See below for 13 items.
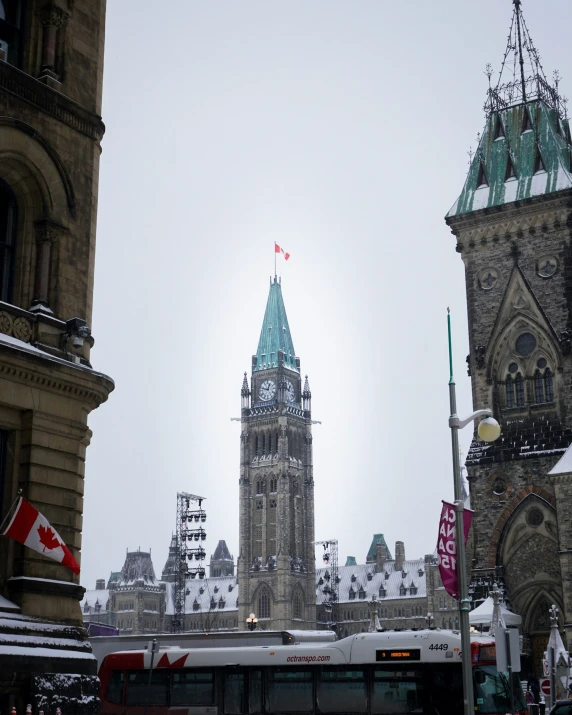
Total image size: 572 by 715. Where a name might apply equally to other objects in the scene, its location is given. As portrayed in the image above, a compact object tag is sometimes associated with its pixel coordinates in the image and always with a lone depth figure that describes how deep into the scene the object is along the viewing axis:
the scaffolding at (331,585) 164.00
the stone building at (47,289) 16.59
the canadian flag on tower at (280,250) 172.62
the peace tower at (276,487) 159.25
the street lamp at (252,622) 44.85
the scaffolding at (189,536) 96.06
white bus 22.80
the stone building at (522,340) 45.97
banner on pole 18.50
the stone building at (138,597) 182.50
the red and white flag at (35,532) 16.02
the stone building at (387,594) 161.00
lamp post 17.34
